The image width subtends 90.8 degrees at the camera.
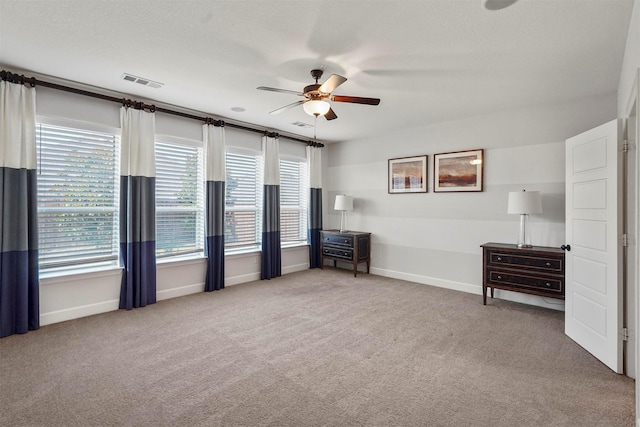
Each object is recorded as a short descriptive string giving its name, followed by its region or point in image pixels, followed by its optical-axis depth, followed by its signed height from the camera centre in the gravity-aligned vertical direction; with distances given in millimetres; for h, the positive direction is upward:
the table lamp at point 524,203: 3955 +107
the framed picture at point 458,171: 4879 +651
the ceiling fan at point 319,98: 3006 +1141
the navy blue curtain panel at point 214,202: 4875 +132
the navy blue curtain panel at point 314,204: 6603 +146
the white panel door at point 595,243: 2641 -291
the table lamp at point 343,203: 6207 +157
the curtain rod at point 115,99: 3240 +1384
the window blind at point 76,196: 3561 +170
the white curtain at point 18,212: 3168 -21
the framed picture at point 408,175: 5523 +661
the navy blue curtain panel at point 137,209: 4004 +17
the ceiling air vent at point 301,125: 5417 +1508
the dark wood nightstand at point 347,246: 5980 -691
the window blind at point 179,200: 4520 +163
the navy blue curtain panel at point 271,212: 5668 -23
